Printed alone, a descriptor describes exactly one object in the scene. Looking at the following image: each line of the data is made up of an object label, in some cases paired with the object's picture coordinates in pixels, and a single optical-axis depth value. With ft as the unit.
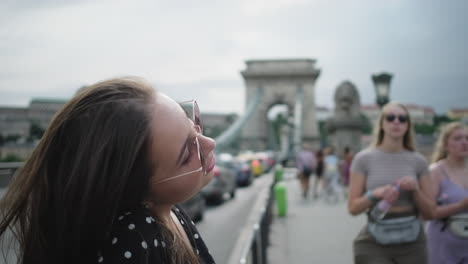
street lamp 35.83
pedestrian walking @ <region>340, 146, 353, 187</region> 38.83
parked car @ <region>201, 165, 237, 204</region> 35.47
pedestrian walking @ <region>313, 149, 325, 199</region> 45.32
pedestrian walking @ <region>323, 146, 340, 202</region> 39.65
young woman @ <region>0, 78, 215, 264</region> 2.94
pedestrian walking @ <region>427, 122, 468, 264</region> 9.52
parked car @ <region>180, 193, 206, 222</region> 25.18
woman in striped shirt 9.26
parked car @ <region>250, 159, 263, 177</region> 73.62
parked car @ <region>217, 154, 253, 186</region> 54.82
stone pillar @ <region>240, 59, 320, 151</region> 159.63
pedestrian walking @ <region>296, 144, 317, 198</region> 41.54
